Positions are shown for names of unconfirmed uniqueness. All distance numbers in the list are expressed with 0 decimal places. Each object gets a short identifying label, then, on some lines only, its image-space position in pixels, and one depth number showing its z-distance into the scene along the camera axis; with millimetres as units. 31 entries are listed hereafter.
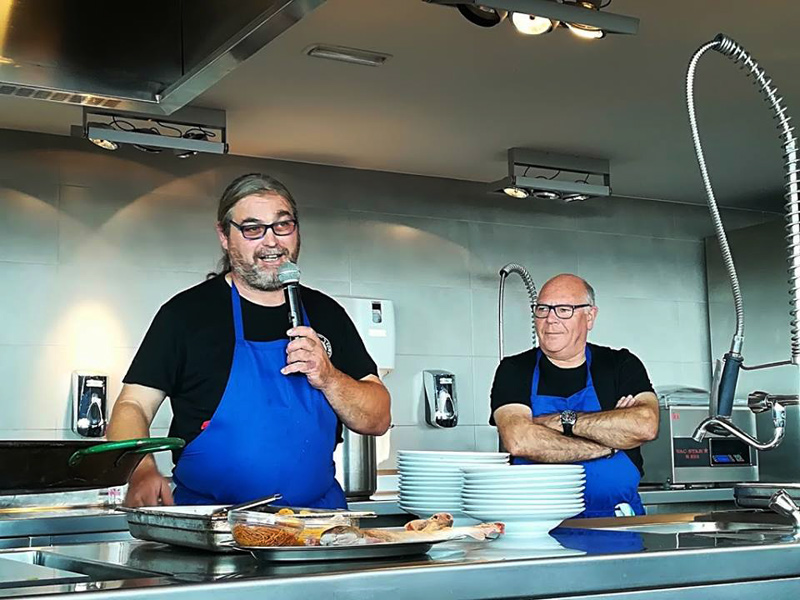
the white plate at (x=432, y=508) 2055
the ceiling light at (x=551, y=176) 5246
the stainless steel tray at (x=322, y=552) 1354
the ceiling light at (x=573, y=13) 2467
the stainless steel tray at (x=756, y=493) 2174
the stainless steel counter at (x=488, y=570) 1229
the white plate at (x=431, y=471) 2061
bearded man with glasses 2443
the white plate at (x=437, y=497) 2059
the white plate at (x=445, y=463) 2059
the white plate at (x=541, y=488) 1704
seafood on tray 1375
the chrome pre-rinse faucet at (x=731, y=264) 1936
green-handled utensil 1301
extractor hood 2141
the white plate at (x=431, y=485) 2062
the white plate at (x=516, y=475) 1706
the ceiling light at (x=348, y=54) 3908
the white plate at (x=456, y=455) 2064
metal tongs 1543
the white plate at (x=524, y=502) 1703
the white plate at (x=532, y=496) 1705
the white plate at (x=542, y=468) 1707
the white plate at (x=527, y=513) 1700
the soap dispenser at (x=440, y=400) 5492
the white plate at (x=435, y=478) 2061
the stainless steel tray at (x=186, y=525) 1512
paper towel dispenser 5223
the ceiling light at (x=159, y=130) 4246
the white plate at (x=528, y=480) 1705
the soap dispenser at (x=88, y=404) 4672
